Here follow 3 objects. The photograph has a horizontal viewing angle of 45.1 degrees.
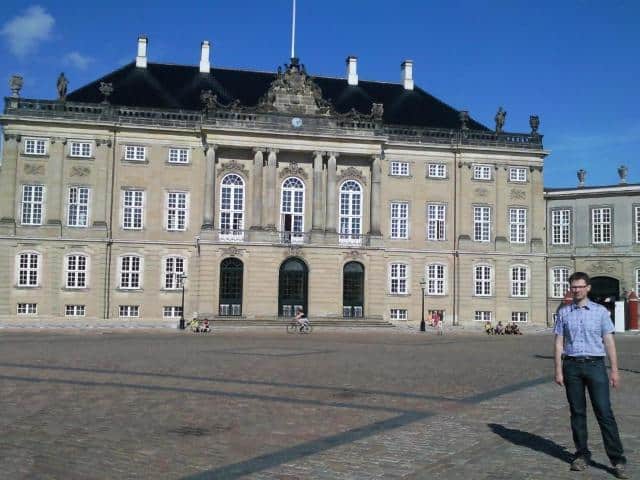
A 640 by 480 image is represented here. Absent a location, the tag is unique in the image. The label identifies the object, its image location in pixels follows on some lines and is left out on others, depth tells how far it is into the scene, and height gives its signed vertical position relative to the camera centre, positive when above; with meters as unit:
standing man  8.70 -0.72
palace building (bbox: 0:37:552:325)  50.41 +5.70
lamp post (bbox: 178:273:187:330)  46.50 +0.33
